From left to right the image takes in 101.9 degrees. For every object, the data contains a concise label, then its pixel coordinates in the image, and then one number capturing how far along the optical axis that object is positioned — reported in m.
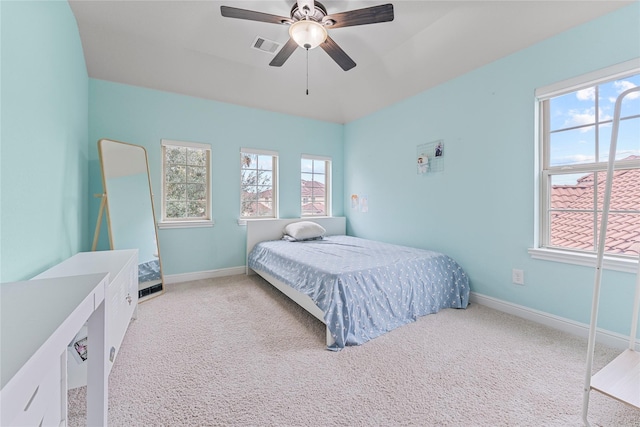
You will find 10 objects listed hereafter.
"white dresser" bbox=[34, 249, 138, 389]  1.42
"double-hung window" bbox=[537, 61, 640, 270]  1.87
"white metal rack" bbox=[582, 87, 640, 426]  1.12
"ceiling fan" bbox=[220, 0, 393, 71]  1.76
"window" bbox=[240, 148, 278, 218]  3.76
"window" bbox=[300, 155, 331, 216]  4.28
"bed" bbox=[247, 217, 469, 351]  1.93
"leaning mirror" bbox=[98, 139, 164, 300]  2.54
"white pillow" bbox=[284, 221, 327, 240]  3.58
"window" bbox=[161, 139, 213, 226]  3.29
